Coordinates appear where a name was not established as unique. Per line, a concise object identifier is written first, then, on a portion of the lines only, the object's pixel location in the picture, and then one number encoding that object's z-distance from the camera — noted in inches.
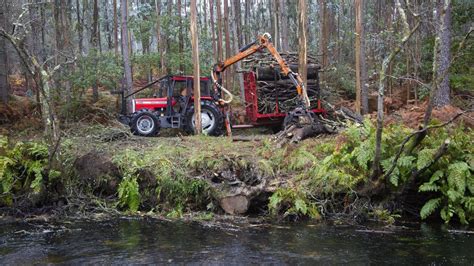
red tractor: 621.0
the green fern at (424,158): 333.7
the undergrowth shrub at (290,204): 359.6
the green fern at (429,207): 331.9
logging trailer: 617.6
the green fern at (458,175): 322.3
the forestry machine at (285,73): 501.4
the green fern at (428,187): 331.9
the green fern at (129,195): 392.8
